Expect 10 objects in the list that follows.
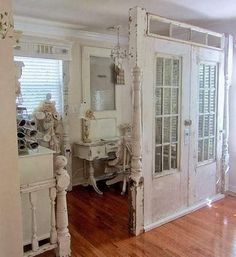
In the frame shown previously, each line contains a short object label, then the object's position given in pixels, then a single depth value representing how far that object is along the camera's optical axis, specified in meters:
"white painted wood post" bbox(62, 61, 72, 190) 3.99
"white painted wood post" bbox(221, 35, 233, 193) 3.58
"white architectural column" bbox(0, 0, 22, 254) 1.70
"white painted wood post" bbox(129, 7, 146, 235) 2.57
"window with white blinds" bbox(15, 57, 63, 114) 3.71
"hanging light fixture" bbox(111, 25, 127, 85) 4.47
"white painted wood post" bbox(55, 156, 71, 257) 2.23
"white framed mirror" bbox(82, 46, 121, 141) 4.23
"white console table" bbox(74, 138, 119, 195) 3.96
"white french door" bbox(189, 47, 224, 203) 3.29
